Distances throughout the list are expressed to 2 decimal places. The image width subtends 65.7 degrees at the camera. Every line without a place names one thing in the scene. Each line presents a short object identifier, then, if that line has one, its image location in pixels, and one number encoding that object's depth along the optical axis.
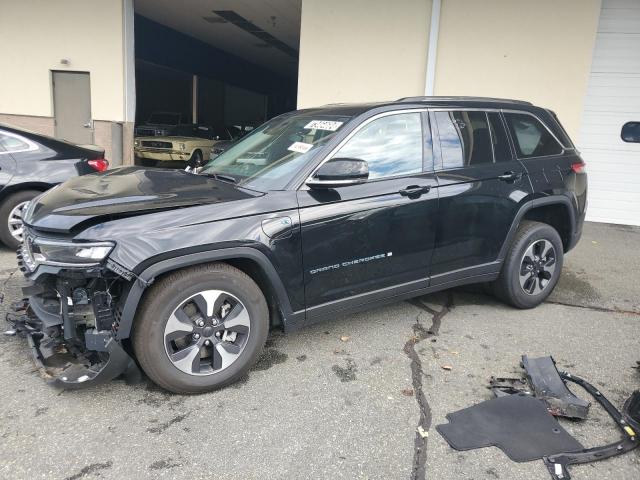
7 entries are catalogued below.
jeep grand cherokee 2.76
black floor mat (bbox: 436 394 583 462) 2.61
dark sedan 5.62
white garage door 8.62
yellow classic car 13.40
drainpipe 9.02
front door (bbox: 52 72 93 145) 11.34
